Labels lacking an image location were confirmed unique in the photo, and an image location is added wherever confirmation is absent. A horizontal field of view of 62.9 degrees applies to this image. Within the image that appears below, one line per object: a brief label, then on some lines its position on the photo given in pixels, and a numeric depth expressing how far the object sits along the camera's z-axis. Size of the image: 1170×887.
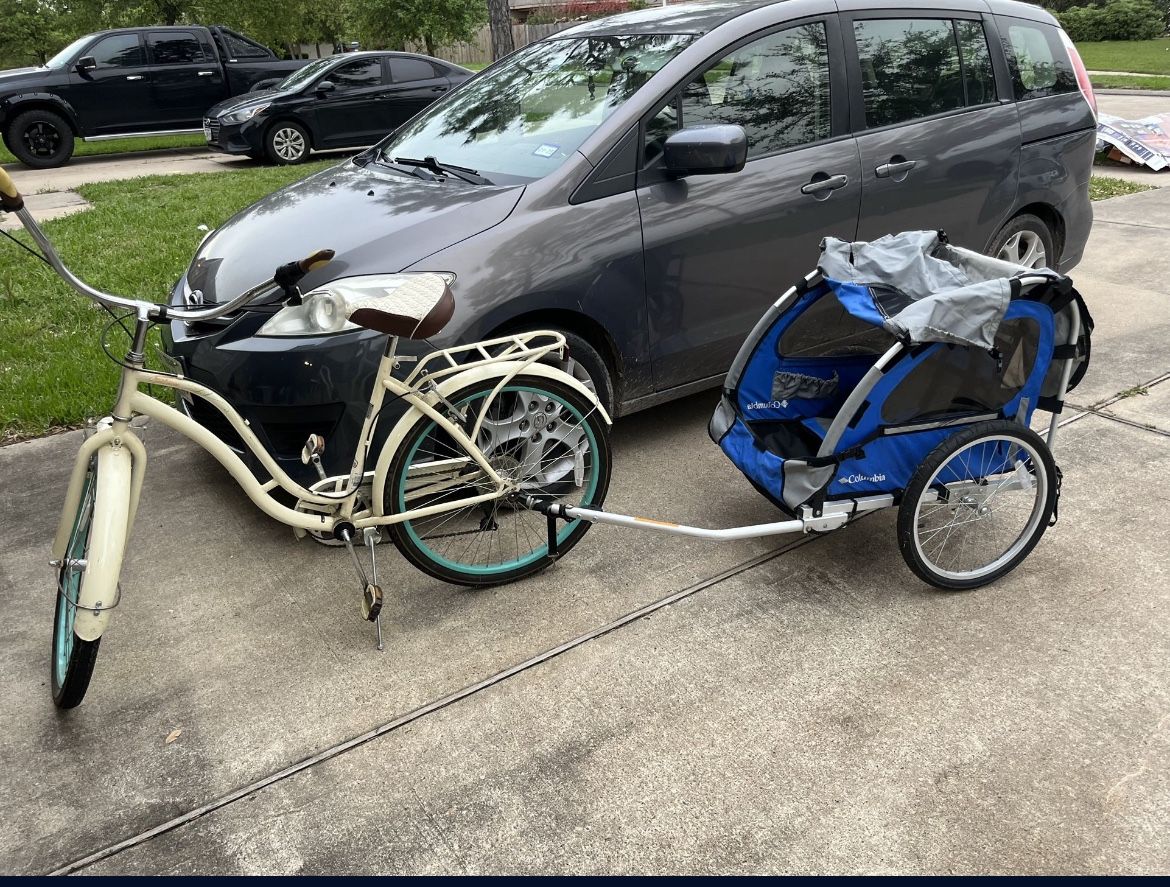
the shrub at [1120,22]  31.42
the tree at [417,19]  18.23
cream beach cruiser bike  2.52
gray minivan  3.30
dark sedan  11.48
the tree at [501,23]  10.53
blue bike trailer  2.78
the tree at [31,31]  32.75
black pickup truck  12.08
